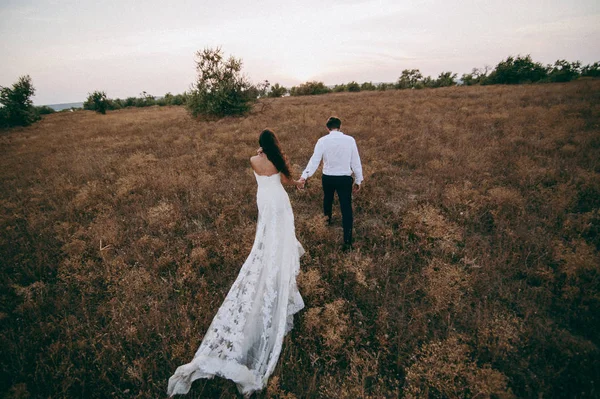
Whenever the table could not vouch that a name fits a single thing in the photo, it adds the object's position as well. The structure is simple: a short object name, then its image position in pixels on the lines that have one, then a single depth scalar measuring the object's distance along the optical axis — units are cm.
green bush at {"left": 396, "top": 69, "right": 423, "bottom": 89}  3956
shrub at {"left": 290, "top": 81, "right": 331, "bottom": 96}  3891
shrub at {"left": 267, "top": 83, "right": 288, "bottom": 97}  3944
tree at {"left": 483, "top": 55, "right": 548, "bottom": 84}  2916
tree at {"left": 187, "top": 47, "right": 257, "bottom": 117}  1830
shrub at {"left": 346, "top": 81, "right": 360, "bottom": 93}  4238
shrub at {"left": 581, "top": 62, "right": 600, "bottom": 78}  2724
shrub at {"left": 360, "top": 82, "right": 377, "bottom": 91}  4269
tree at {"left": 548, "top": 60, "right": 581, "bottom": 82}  2589
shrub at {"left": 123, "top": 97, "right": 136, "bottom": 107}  4500
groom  452
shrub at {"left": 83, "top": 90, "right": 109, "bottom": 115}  3362
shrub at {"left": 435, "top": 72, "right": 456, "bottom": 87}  3747
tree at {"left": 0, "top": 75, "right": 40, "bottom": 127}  2358
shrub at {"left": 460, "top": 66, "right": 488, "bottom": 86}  3542
